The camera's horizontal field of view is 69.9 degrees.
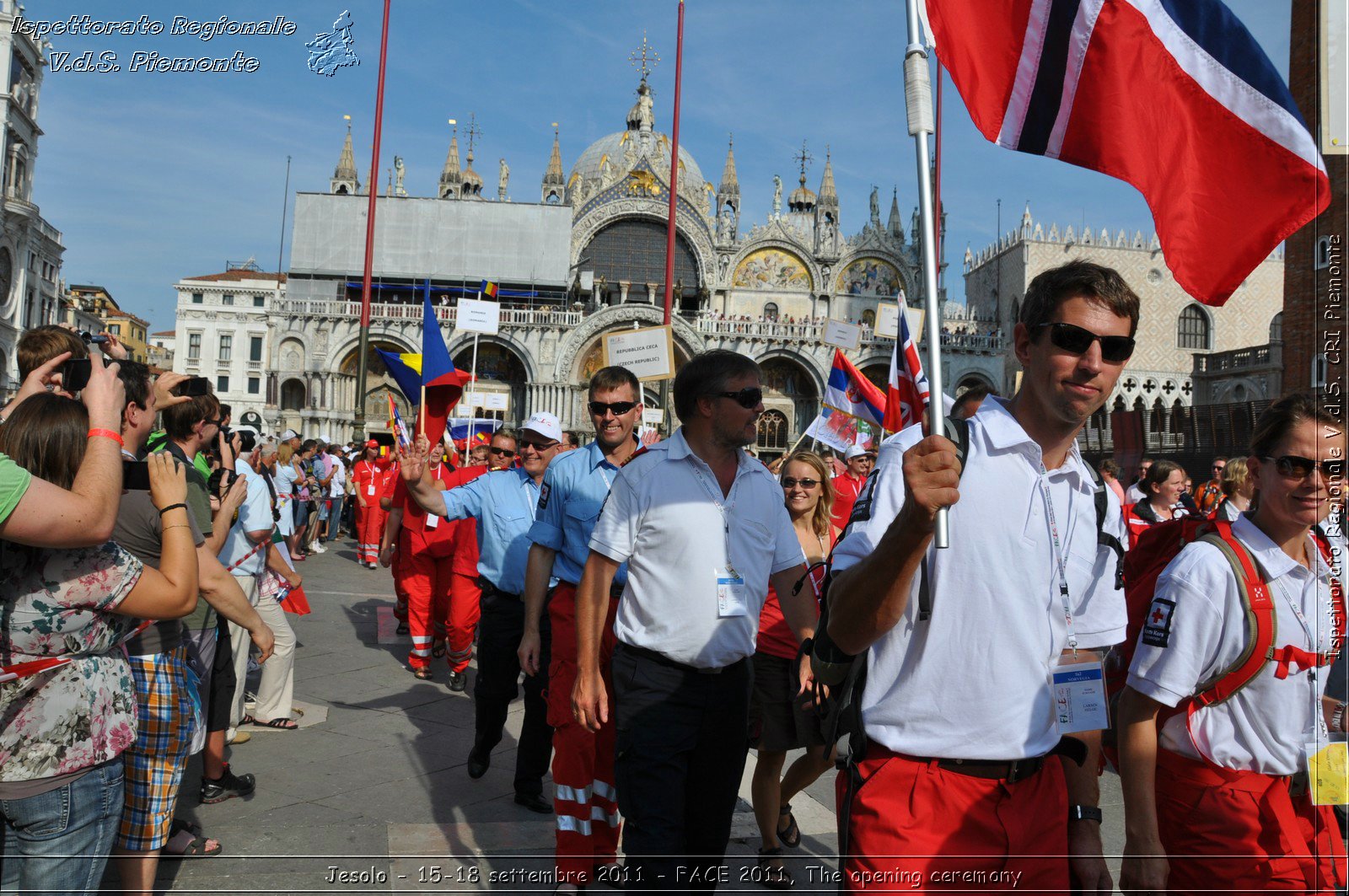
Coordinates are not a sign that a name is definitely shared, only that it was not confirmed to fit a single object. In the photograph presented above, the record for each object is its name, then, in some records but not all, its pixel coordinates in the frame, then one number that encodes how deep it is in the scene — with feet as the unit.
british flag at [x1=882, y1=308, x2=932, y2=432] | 12.34
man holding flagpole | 6.50
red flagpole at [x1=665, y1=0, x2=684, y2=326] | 67.67
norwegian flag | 8.04
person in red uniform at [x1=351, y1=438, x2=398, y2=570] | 42.29
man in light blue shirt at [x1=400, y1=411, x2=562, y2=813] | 15.60
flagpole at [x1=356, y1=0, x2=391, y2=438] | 63.07
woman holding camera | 7.93
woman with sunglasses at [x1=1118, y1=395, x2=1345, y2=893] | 7.88
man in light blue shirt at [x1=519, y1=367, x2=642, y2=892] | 11.74
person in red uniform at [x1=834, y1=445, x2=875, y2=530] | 29.50
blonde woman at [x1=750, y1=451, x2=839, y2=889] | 12.89
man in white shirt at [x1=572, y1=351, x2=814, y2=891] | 9.66
